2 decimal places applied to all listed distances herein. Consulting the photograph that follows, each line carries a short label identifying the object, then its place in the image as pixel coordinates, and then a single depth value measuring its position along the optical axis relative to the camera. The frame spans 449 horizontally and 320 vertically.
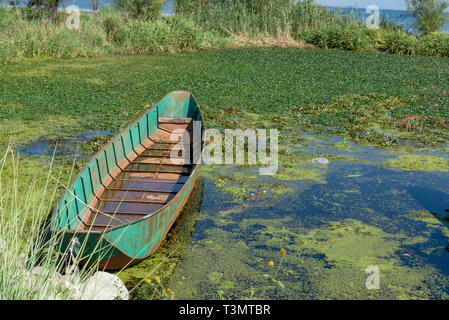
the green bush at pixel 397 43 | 24.53
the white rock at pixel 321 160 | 9.07
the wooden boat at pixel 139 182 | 5.00
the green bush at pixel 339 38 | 24.70
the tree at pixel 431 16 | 28.66
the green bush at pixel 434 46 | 24.06
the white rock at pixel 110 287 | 4.45
